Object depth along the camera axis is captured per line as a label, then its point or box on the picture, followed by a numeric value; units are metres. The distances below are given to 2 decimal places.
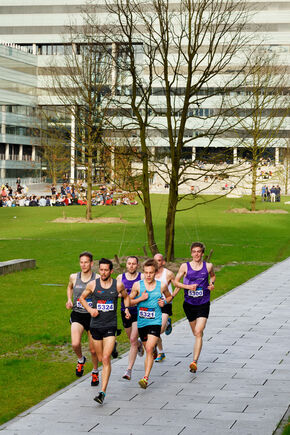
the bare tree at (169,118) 21.77
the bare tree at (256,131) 49.43
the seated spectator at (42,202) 62.72
